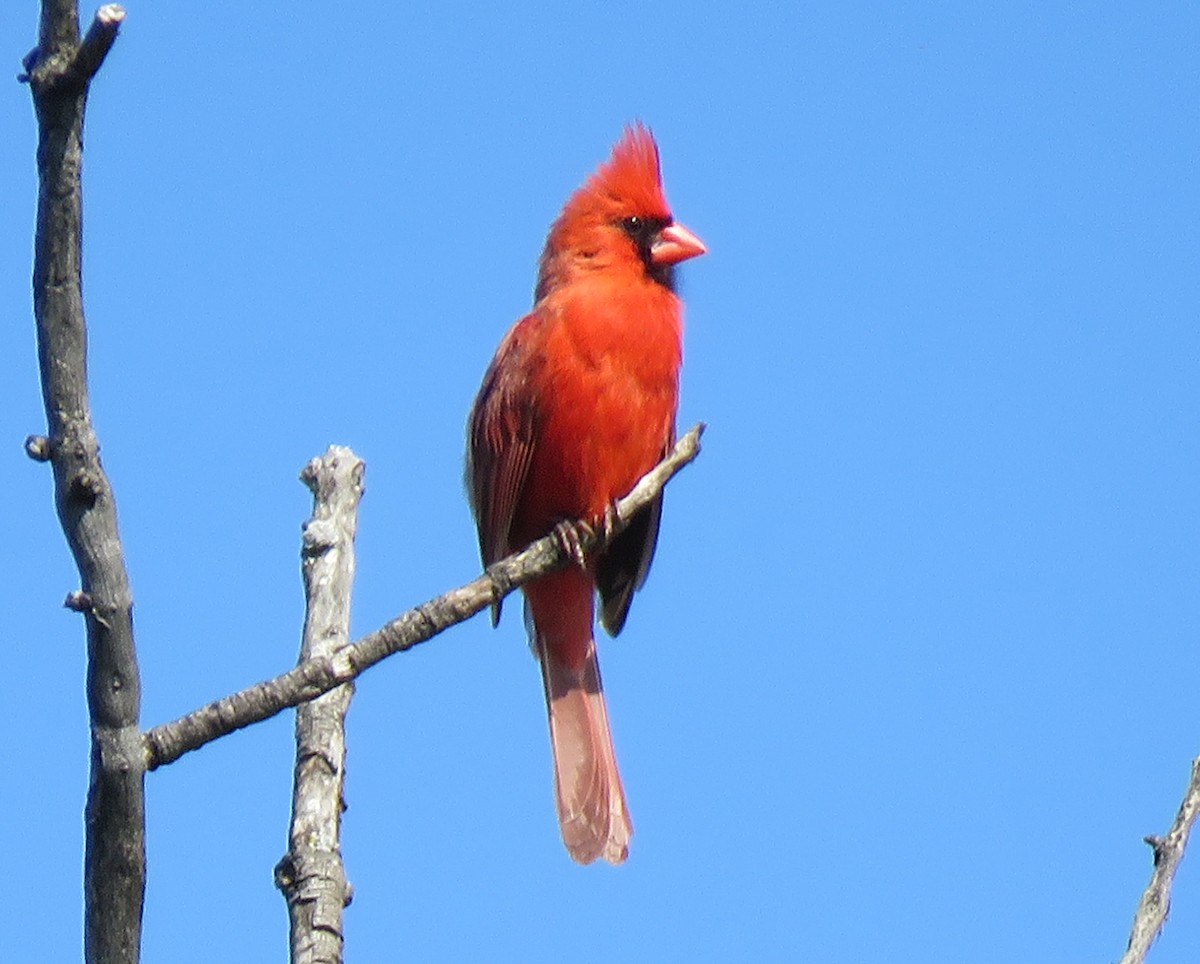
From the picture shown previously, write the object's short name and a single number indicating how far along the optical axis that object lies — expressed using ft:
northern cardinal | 30.25
